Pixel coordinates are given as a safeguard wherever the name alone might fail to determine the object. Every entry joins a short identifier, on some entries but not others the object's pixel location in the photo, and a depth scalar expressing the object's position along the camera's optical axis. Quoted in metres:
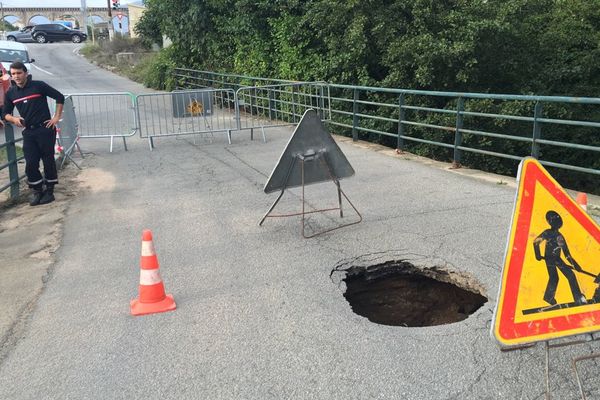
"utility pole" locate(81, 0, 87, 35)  51.72
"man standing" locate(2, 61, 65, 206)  7.63
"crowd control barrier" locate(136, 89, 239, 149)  13.02
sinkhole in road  4.82
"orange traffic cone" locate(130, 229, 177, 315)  4.46
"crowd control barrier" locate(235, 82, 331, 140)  13.46
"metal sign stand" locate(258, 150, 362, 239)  6.21
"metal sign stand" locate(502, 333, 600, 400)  3.04
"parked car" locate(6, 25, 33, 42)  57.94
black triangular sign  6.13
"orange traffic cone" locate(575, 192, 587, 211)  4.23
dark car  58.62
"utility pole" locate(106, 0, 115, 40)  45.90
